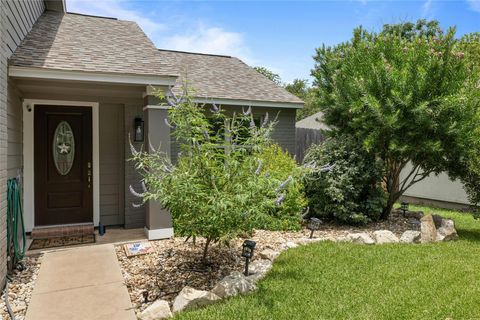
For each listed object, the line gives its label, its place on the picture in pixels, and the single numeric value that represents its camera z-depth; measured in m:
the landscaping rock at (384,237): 5.84
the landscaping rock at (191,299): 3.39
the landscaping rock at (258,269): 4.03
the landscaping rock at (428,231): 5.98
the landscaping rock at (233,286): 3.60
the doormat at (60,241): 5.59
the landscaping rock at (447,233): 6.17
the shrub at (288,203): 6.79
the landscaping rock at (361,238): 5.74
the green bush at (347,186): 6.94
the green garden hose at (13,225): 4.53
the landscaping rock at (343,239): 5.82
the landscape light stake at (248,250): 4.06
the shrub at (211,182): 3.69
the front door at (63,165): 6.42
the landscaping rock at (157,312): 3.28
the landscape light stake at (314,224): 5.93
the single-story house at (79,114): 5.33
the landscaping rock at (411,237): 5.96
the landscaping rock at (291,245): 5.43
